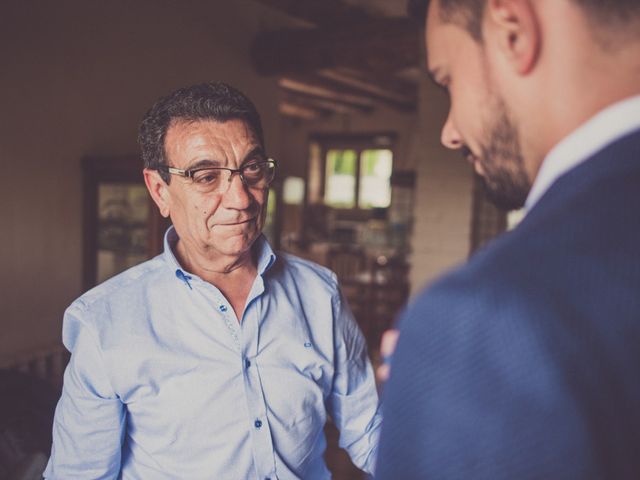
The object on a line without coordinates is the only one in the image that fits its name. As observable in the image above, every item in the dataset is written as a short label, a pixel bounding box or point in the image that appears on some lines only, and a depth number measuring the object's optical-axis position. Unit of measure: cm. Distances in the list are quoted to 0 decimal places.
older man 113
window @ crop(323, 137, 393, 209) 1214
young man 35
